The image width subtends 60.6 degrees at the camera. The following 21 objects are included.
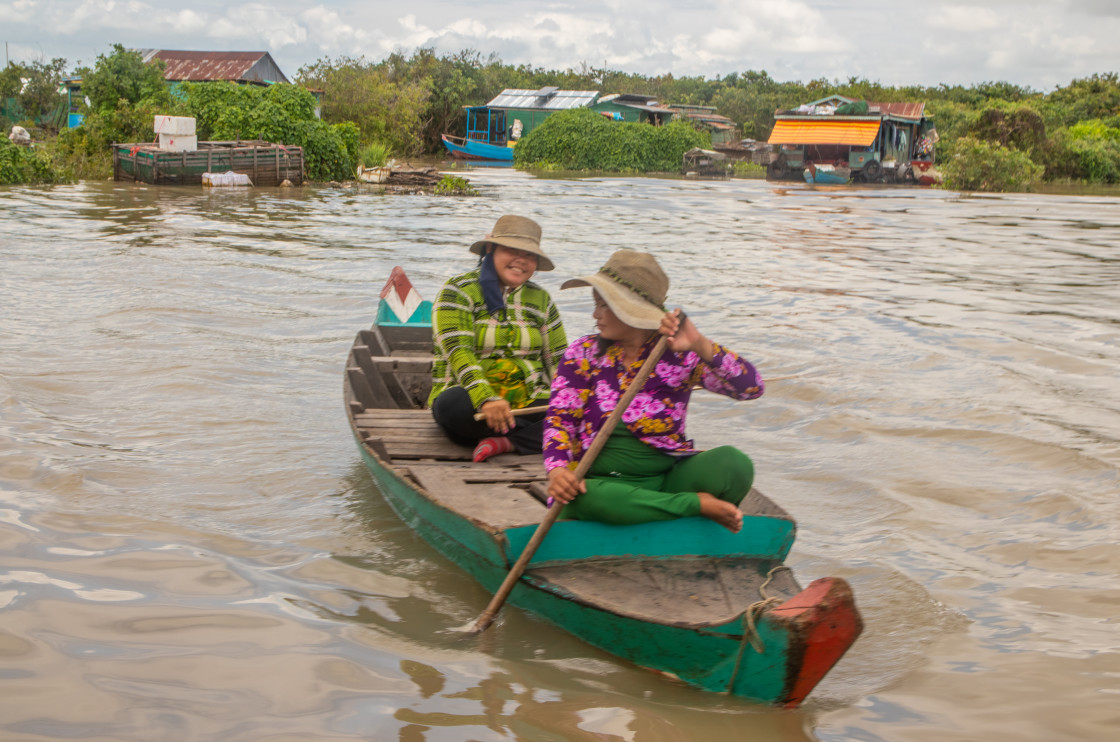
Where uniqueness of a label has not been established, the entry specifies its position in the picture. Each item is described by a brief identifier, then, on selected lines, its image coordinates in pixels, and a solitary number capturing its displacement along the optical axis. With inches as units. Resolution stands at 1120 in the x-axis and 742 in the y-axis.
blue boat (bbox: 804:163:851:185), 1417.3
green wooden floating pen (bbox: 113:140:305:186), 870.4
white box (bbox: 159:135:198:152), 877.2
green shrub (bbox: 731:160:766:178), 1576.0
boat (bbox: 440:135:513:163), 1647.4
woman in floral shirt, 127.6
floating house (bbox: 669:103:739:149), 1804.9
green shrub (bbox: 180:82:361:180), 1016.9
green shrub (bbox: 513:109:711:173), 1526.8
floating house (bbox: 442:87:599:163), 1673.2
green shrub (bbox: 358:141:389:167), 1149.7
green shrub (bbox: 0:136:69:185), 826.8
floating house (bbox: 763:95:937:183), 1396.4
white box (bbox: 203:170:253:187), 882.8
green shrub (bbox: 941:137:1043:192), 1238.9
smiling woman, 167.9
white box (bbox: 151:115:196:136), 868.0
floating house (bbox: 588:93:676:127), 1696.6
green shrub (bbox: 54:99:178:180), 943.0
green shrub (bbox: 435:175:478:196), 956.6
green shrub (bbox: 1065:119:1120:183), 1443.2
